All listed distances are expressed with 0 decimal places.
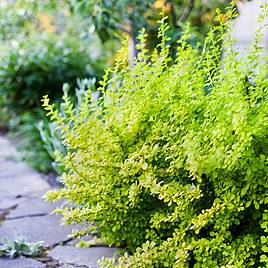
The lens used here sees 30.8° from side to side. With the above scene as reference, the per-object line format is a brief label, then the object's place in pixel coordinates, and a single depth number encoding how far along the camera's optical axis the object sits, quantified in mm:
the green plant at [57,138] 3168
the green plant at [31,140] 4020
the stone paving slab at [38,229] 2539
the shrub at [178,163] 1697
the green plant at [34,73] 4910
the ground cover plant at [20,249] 2312
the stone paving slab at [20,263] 2207
